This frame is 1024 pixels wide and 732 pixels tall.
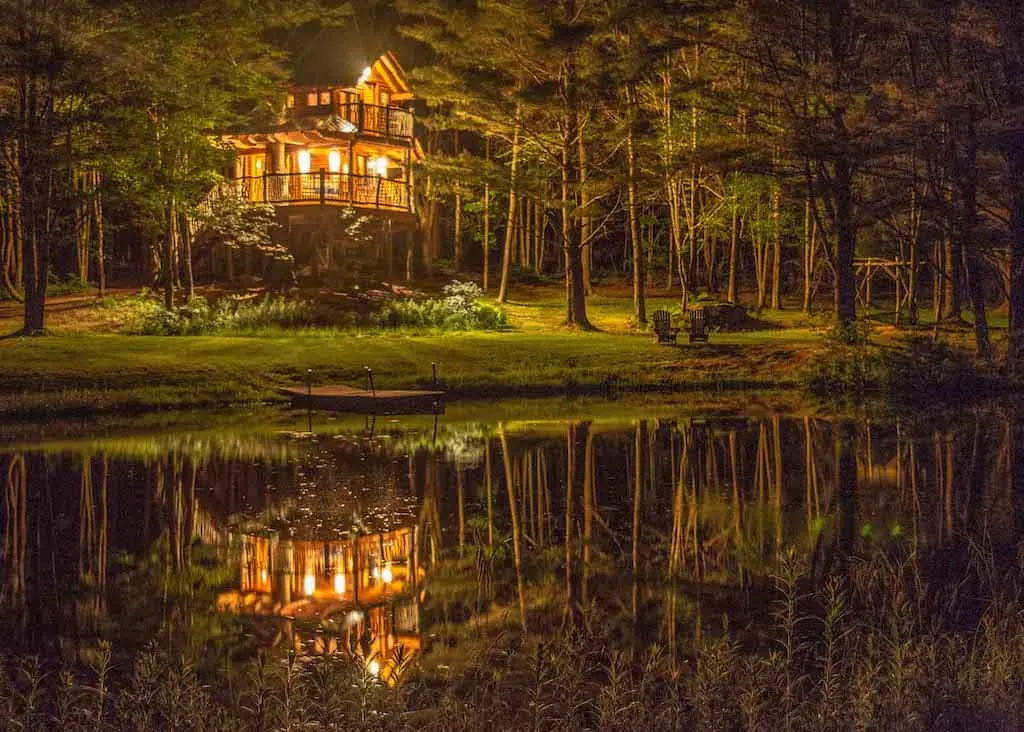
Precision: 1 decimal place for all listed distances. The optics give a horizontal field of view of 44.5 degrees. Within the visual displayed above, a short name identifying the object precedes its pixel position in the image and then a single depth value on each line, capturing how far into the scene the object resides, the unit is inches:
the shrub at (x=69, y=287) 2036.2
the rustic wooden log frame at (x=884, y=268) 1888.5
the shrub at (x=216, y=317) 1582.2
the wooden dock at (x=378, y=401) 1154.7
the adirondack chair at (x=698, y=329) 1518.2
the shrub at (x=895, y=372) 1233.4
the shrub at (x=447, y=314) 1673.2
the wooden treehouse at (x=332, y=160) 1961.1
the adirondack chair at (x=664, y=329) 1520.7
